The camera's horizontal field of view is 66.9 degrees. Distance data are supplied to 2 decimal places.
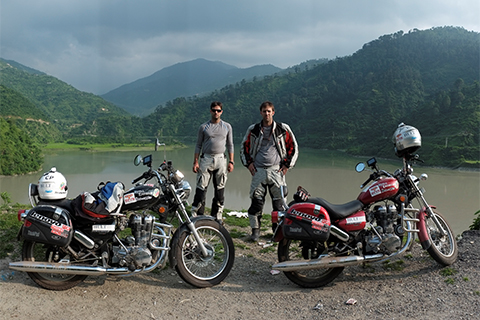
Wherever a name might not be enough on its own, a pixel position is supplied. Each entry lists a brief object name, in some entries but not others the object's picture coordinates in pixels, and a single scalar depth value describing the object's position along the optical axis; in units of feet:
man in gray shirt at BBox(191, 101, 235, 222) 17.06
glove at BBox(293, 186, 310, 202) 11.85
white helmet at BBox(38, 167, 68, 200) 10.94
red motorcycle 11.32
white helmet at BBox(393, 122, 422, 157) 13.09
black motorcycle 10.68
